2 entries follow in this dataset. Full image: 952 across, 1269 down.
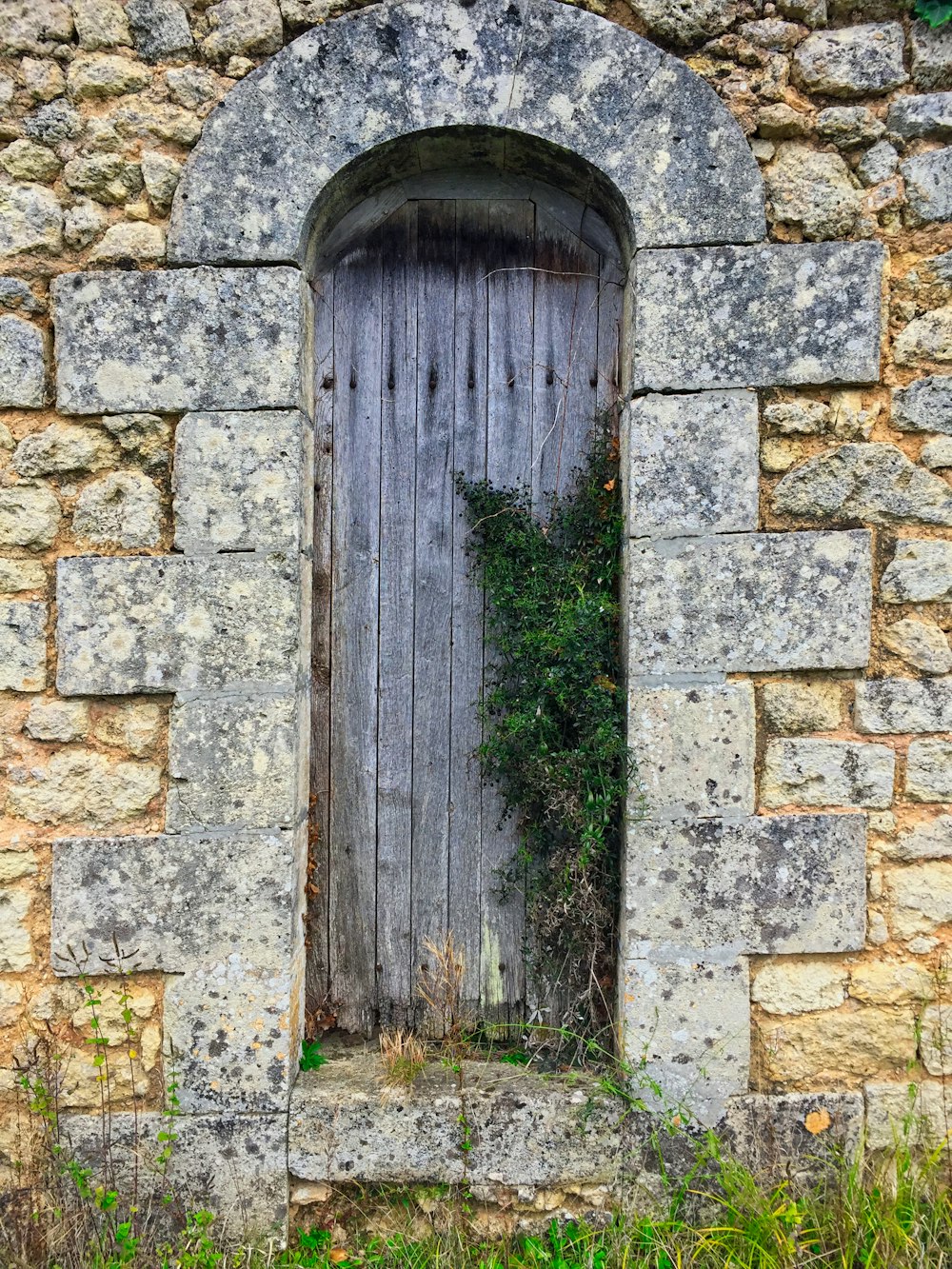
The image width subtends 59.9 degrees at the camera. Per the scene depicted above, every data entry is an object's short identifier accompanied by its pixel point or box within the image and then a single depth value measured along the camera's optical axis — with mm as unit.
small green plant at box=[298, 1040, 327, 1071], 2506
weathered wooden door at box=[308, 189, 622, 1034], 2695
